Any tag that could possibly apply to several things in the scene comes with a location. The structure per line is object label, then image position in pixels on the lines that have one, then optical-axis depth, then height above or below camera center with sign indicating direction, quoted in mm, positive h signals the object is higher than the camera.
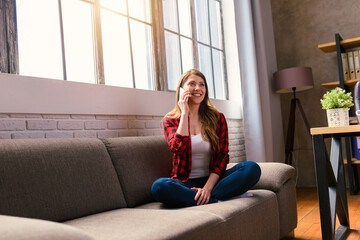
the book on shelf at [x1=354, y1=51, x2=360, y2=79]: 3922 +598
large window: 2221 +739
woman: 1846 -129
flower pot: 1885 +29
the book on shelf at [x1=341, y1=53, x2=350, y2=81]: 3988 +594
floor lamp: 3900 +440
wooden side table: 1839 -286
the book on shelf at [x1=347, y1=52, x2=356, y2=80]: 3955 +586
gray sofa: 1394 -243
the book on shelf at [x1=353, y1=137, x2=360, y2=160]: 3887 -272
